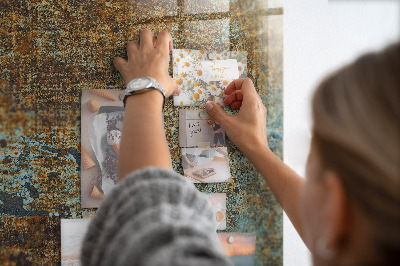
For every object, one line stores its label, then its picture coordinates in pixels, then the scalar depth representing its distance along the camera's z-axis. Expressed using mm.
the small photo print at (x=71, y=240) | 731
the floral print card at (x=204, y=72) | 794
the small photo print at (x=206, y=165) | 795
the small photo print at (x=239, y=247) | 810
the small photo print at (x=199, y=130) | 796
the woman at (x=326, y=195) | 330
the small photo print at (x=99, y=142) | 741
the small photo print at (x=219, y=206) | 803
